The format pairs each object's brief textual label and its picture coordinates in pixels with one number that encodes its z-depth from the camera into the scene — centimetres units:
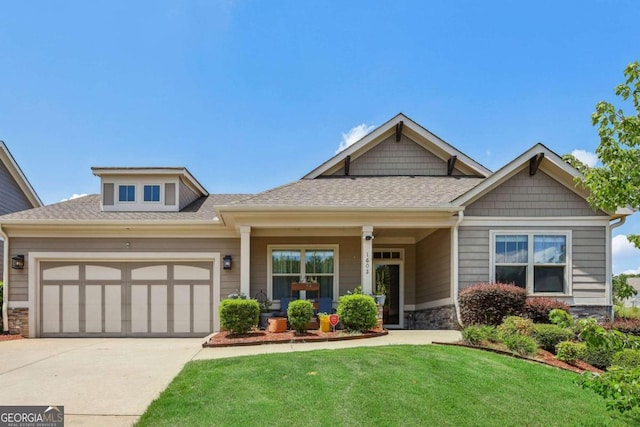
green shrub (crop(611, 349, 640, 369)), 677
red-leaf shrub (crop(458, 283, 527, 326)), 966
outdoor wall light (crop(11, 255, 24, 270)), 1180
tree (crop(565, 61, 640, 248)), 404
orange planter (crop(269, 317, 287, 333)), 985
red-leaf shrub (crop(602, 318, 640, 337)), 898
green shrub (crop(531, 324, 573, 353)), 792
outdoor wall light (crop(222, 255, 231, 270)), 1205
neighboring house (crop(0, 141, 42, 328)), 1595
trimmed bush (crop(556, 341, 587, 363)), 725
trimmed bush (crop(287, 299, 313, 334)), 945
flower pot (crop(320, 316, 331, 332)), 979
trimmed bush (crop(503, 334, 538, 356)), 736
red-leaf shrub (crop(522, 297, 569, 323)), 964
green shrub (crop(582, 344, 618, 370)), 721
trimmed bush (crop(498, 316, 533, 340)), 820
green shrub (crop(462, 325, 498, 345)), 798
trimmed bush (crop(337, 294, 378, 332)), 970
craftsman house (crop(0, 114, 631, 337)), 1078
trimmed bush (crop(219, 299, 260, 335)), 951
